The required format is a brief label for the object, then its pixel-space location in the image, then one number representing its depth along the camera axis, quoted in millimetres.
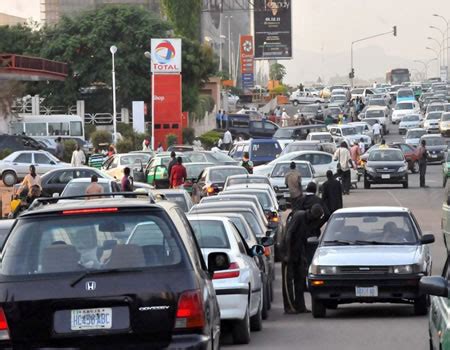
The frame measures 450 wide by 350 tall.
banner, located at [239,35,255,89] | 137750
